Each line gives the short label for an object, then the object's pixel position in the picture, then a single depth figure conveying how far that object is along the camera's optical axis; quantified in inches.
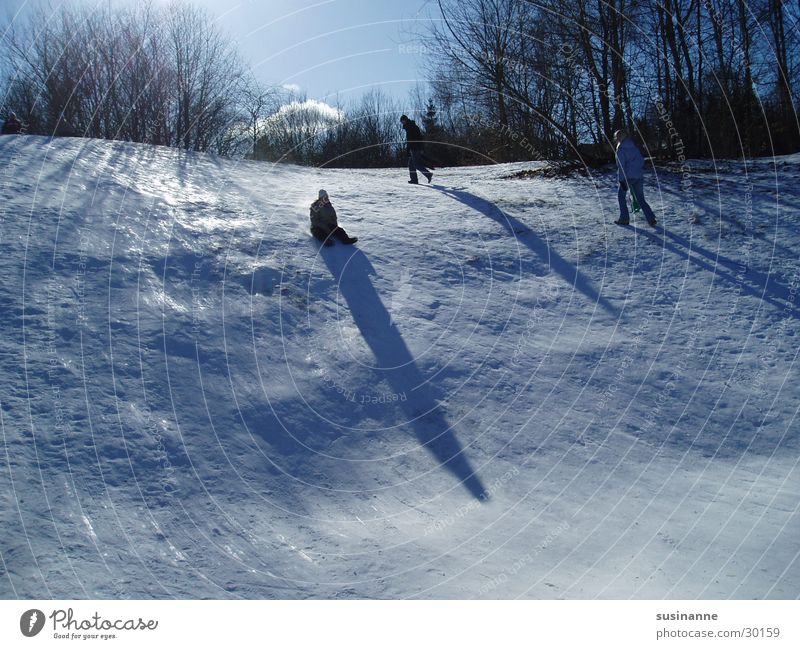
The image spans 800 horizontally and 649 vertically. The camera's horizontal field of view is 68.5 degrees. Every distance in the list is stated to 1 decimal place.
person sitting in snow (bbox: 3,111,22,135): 590.6
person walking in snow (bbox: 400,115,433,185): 515.0
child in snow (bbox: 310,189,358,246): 390.0
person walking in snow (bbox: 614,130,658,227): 405.7
